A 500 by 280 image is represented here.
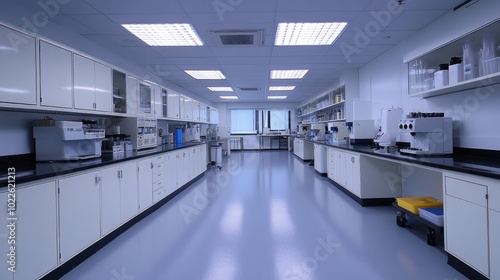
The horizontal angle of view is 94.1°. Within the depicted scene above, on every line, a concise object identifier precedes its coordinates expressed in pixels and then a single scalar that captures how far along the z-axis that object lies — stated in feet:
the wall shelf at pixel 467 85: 6.33
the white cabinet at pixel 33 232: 4.68
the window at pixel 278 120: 39.93
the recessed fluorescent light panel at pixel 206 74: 17.54
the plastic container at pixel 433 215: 6.87
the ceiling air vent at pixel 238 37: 10.73
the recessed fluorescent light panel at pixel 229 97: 31.00
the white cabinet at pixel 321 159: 18.29
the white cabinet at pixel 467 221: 5.05
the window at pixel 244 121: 39.73
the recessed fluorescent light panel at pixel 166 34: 10.19
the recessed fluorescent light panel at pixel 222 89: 24.74
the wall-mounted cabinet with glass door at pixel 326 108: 20.15
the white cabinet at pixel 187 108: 18.84
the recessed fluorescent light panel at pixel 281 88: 25.02
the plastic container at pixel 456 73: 7.34
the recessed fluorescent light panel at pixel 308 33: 10.32
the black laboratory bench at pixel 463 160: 5.19
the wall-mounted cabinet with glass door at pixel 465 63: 6.56
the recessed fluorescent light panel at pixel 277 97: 31.68
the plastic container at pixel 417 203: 8.03
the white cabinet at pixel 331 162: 15.38
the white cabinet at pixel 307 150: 26.05
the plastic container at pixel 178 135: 18.72
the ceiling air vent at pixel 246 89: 25.26
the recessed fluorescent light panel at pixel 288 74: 18.30
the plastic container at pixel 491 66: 6.35
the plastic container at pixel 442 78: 7.96
